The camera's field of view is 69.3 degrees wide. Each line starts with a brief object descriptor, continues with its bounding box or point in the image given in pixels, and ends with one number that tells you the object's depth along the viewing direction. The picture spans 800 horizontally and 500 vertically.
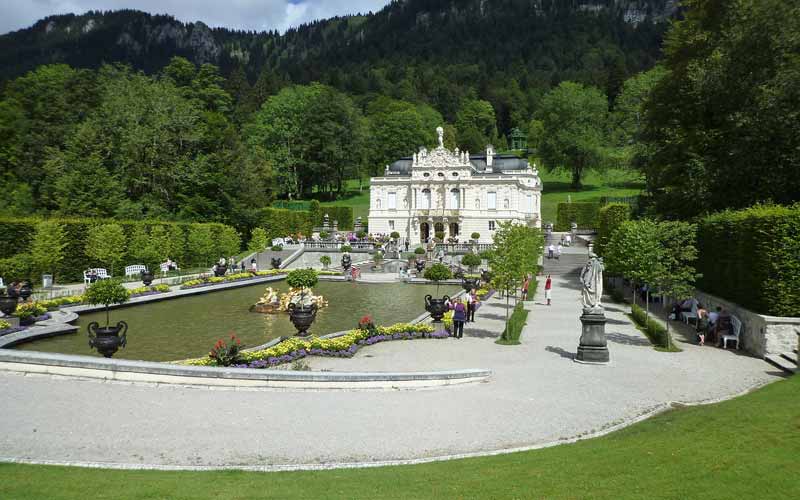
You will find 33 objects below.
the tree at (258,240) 52.91
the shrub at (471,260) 41.41
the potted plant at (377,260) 47.39
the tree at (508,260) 20.23
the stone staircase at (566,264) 44.62
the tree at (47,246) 32.11
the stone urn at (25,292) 23.98
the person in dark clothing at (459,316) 19.00
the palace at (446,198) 63.59
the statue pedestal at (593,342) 15.19
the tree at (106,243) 36.12
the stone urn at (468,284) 26.29
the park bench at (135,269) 37.44
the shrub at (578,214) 72.69
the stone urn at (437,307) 22.20
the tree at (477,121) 118.15
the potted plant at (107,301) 14.35
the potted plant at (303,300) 17.72
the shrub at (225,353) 13.23
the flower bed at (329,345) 14.05
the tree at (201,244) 44.97
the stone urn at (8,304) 21.06
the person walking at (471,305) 22.42
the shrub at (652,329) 17.28
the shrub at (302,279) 21.92
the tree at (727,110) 22.41
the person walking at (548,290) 27.66
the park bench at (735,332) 17.75
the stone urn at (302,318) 17.66
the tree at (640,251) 18.38
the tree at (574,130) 87.62
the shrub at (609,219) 39.90
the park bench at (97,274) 33.55
